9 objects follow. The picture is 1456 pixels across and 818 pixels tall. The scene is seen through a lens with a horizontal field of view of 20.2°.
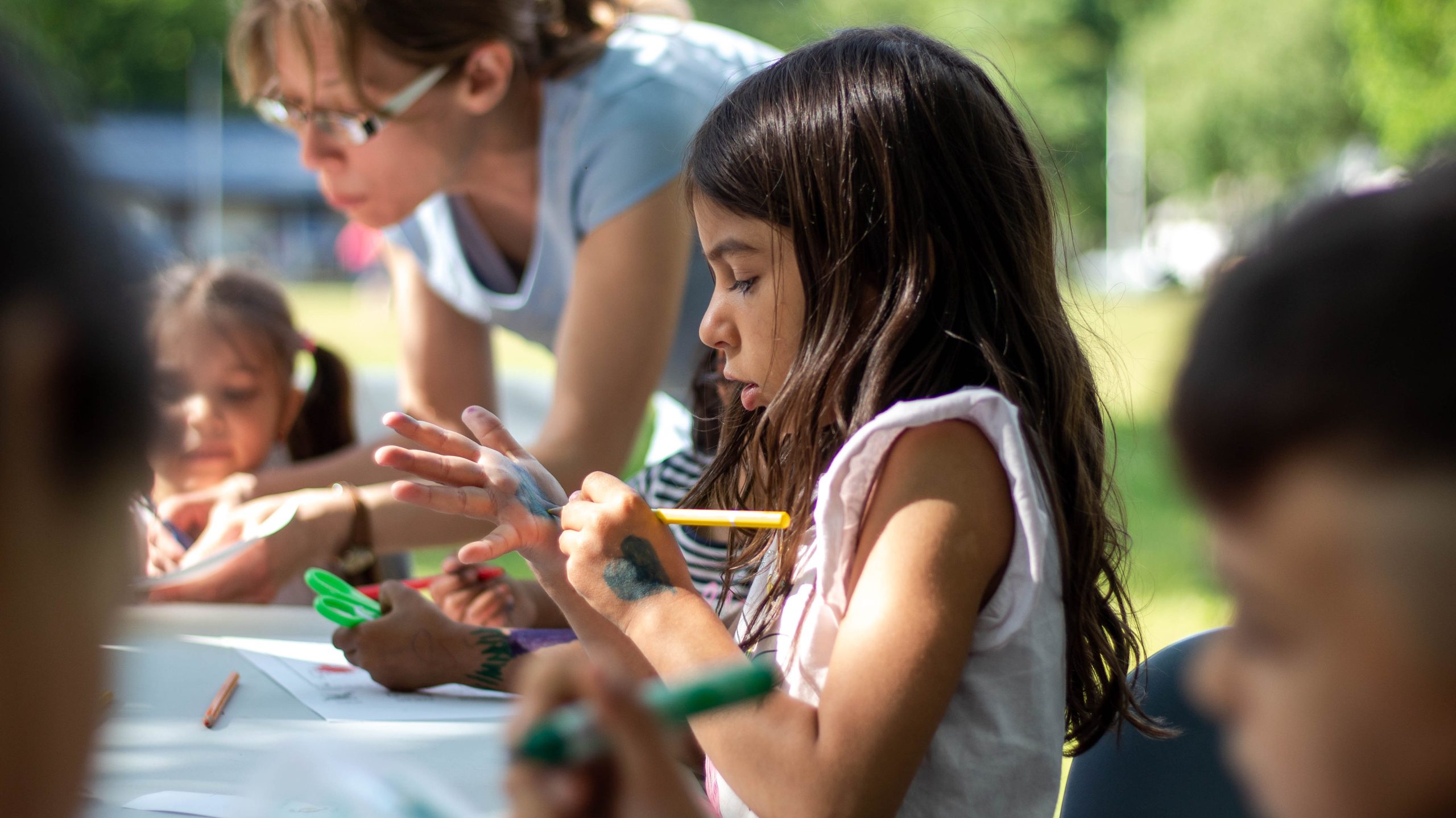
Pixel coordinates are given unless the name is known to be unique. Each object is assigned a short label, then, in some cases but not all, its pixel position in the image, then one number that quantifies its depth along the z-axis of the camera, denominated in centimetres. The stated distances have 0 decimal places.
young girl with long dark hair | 204
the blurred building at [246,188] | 3856
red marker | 240
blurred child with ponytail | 293
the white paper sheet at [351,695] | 228
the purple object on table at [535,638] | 234
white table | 214
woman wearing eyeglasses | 257
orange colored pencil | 225
